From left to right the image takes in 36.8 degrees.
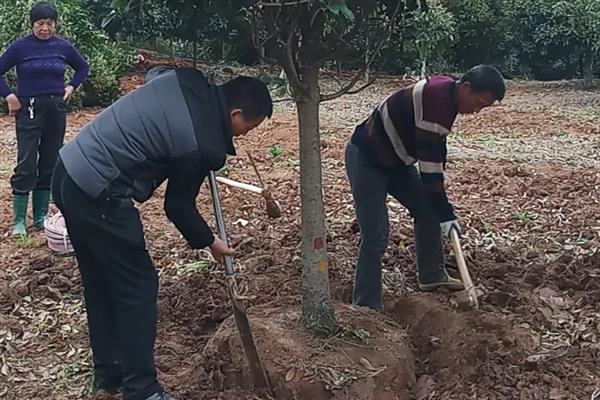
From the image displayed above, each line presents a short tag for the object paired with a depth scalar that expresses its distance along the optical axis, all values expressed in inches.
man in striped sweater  166.2
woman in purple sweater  248.2
